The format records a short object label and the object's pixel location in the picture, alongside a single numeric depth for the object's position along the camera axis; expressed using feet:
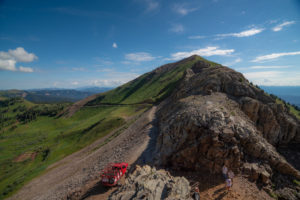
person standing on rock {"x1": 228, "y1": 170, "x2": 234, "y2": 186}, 48.06
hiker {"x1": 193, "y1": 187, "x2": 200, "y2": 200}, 39.86
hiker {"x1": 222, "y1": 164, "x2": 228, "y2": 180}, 48.91
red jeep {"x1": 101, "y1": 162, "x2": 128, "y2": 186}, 53.93
